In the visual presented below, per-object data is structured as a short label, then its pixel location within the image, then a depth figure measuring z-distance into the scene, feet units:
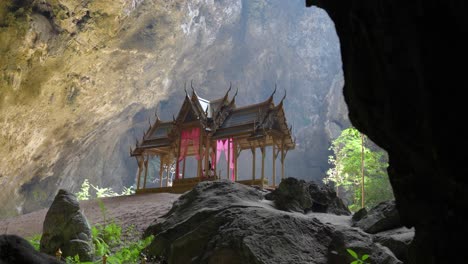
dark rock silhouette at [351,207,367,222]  24.41
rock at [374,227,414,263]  16.06
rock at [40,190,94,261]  20.77
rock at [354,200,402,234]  20.29
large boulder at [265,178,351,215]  25.66
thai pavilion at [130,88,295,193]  57.62
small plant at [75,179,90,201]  86.25
